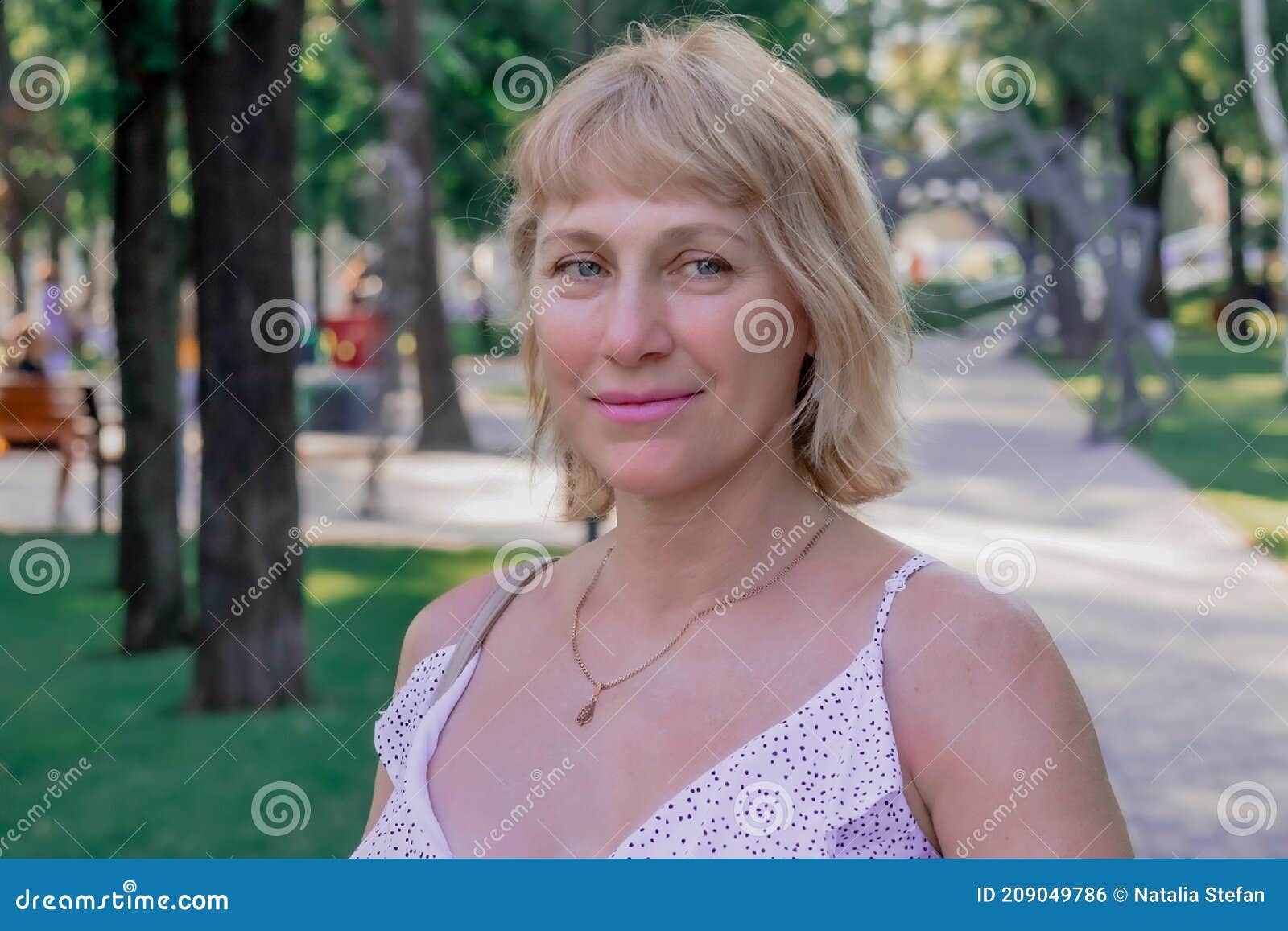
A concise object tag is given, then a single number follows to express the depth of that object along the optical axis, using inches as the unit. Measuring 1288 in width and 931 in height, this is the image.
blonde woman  71.1
